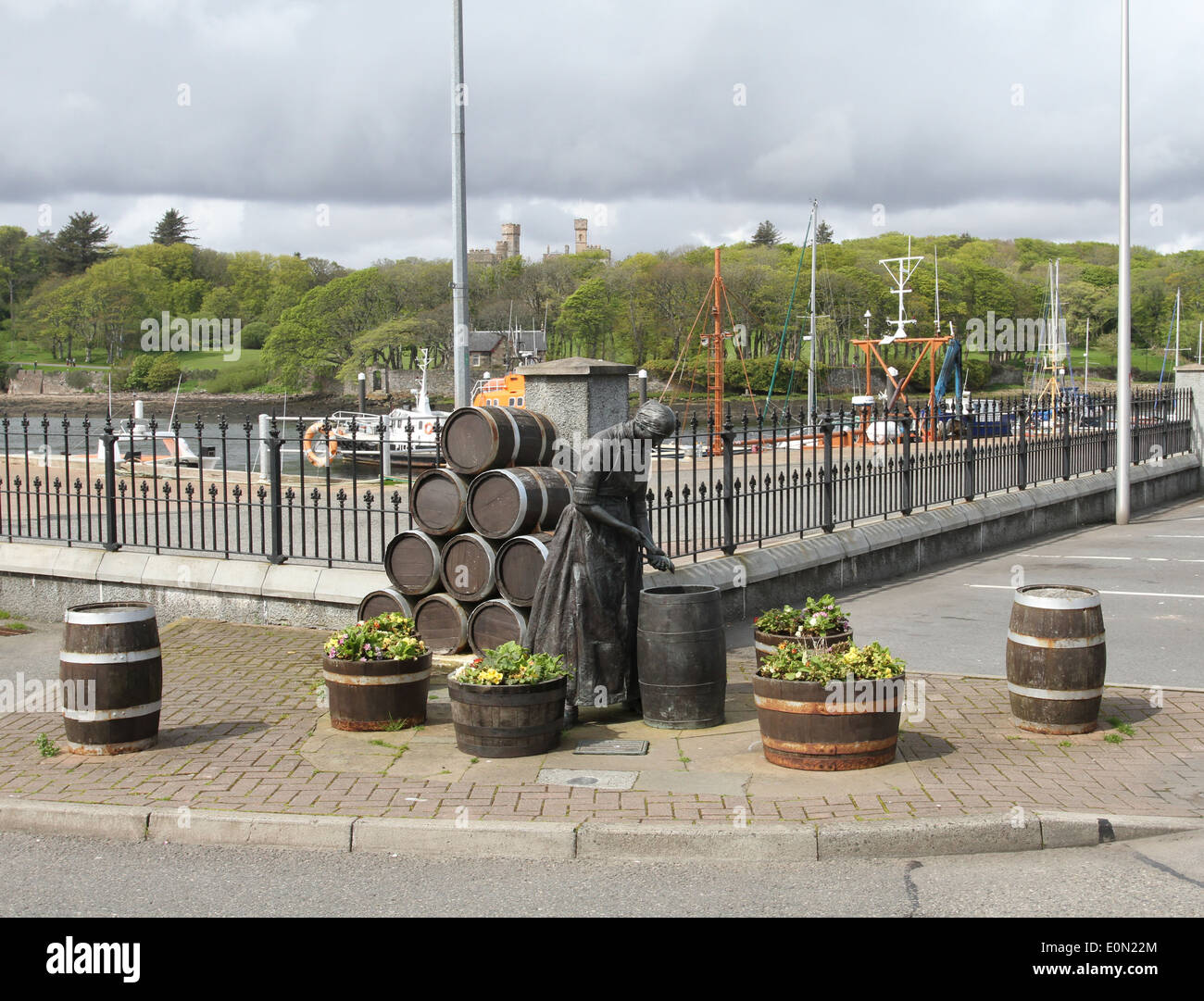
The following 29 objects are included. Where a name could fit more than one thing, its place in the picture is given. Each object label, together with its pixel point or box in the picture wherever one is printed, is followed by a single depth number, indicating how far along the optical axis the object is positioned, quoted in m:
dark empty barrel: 7.33
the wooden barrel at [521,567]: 8.61
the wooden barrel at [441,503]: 9.04
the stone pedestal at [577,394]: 9.41
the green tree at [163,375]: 112.81
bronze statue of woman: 7.52
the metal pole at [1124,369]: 19.88
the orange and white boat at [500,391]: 35.31
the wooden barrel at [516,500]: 8.71
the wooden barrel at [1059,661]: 7.17
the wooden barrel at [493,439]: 8.90
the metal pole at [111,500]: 11.52
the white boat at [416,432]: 40.41
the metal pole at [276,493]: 10.71
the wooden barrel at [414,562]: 9.20
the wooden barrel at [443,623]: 9.18
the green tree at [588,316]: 89.44
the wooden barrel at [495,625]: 8.81
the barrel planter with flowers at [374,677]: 7.47
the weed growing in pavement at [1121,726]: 7.39
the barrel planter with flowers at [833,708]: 6.47
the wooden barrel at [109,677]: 6.94
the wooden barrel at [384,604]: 9.41
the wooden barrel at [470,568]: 8.89
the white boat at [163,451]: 36.32
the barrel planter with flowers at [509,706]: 6.86
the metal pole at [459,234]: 13.38
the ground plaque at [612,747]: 7.07
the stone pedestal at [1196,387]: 26.34
